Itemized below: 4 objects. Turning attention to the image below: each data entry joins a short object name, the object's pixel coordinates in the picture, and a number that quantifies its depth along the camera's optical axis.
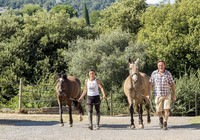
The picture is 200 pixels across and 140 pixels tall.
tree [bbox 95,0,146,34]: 48.47
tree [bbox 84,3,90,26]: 144.45
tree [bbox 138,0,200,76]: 40.59
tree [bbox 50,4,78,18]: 144.93
